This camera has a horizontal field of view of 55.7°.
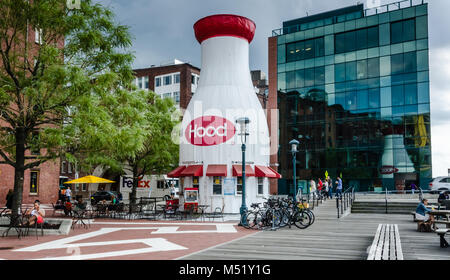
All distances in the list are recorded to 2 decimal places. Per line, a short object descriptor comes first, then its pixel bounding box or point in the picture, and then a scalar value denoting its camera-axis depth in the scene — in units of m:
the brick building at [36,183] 31.09
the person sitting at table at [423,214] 15.59
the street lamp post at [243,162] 18.19
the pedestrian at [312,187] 29.86
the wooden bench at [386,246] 9.09
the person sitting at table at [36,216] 15.10
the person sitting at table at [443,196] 22.77
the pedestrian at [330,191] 32.29
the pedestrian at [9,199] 23.51
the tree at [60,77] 15.27
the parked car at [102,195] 40.34
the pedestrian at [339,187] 27.45
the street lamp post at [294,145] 21.23
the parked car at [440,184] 33.94
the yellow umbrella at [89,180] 27.20
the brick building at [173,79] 61.03
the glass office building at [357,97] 39.94
